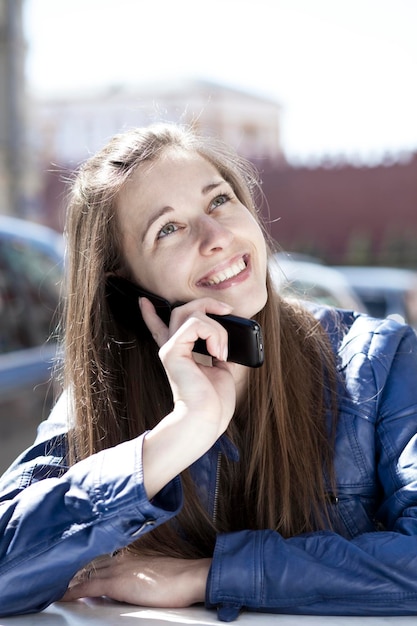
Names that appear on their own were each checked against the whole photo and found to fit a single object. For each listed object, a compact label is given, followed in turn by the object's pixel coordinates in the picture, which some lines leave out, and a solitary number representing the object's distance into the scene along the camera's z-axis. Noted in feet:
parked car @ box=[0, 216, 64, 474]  15.17
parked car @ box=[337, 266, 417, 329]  33.14
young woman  5.44
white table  5.08
